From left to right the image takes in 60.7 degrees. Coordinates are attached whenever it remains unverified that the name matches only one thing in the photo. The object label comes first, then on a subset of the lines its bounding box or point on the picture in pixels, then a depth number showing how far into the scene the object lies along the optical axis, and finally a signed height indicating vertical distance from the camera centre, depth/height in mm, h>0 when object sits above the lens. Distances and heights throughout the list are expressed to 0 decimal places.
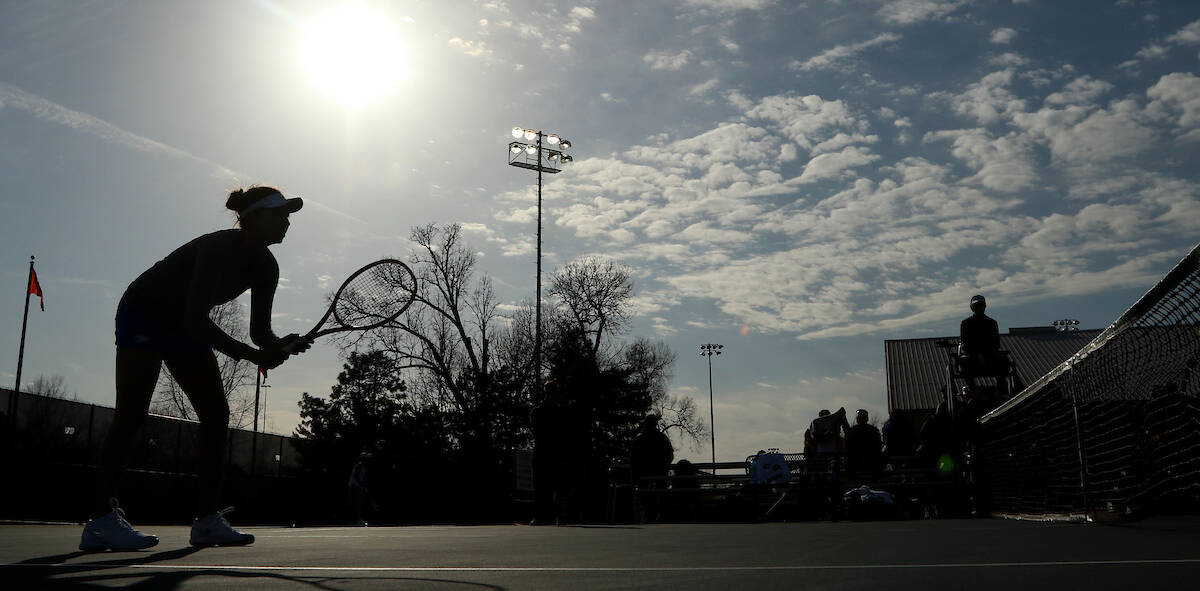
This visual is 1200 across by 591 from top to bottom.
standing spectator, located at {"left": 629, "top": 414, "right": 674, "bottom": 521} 16891 +560
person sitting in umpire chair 12914 +1842
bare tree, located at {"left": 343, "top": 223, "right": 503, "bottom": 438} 41062 +5127
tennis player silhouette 5070 +763
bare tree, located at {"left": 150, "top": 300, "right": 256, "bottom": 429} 45912 +5285
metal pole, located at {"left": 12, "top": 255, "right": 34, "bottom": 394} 27934 +4399
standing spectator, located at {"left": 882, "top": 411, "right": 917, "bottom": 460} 16656 +846
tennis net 5617 +591
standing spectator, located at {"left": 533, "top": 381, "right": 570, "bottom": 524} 13344 +553
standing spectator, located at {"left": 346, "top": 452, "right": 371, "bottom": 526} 21578 +128
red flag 30200 +5988
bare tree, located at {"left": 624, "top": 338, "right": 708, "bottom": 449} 53656 +6552
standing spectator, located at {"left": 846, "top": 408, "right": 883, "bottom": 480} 14984 +603
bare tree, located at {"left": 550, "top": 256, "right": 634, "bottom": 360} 49688 +9369
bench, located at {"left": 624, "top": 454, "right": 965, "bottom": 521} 14211 -5
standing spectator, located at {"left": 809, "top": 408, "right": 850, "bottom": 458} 16031 +973
